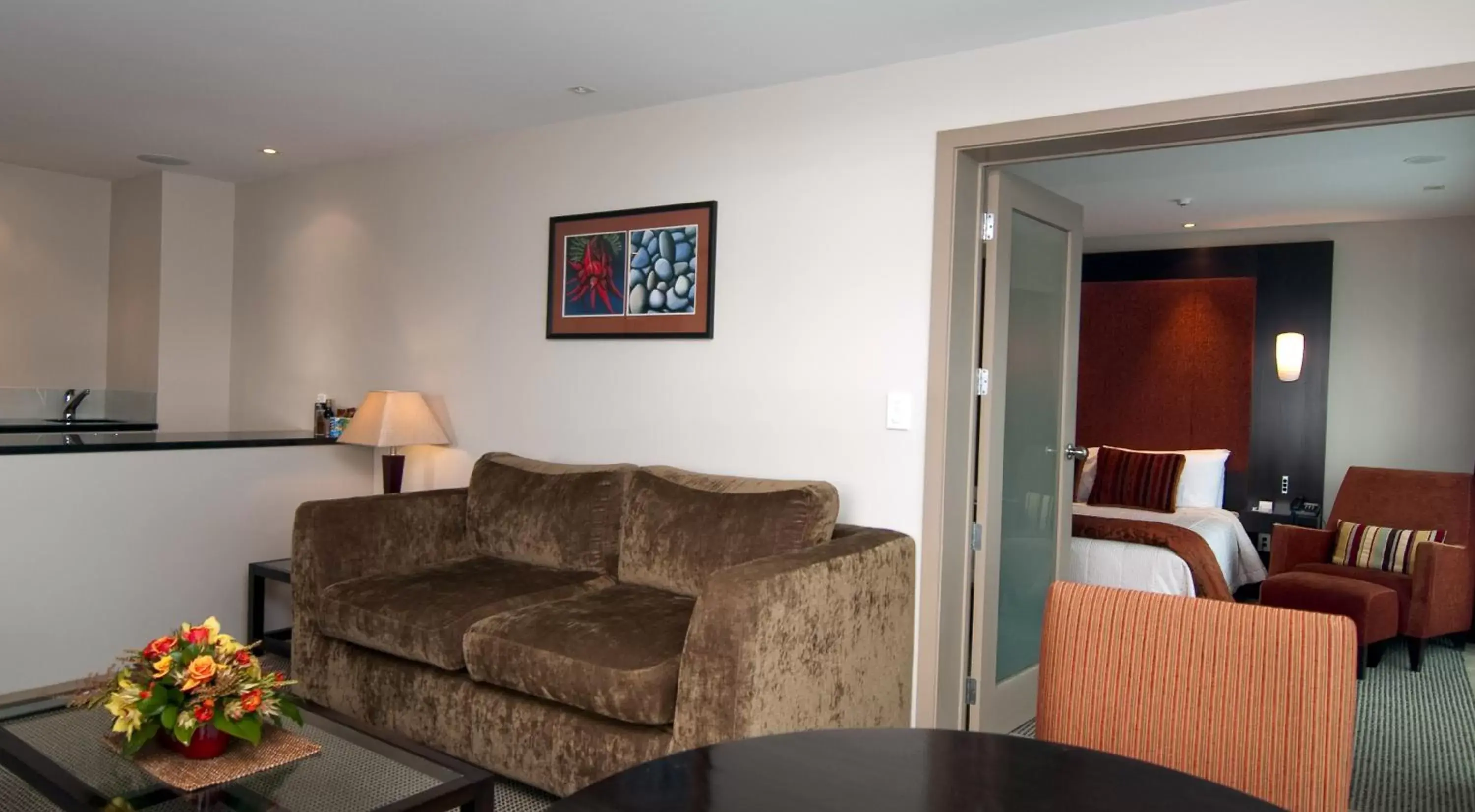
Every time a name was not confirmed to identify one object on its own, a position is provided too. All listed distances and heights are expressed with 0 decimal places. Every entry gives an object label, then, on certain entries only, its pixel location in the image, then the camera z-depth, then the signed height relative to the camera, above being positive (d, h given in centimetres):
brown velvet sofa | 263 -71
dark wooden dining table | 116 -47
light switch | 332 -5
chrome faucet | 586 -20
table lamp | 447 -21
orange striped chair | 139 -42
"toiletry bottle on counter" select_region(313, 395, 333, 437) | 518 -21
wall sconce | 607 +33
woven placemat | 203 -82
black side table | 440 -104
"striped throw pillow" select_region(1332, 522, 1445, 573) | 500 -68
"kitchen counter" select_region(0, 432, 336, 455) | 384 -29
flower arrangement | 203 -66
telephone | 590 -57
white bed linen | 447 -74
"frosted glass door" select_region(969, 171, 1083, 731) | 346 -12
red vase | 208 -78
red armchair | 476 -68
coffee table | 201 -85
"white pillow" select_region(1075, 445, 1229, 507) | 611 -45
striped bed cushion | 596 -46
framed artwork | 388 +46
